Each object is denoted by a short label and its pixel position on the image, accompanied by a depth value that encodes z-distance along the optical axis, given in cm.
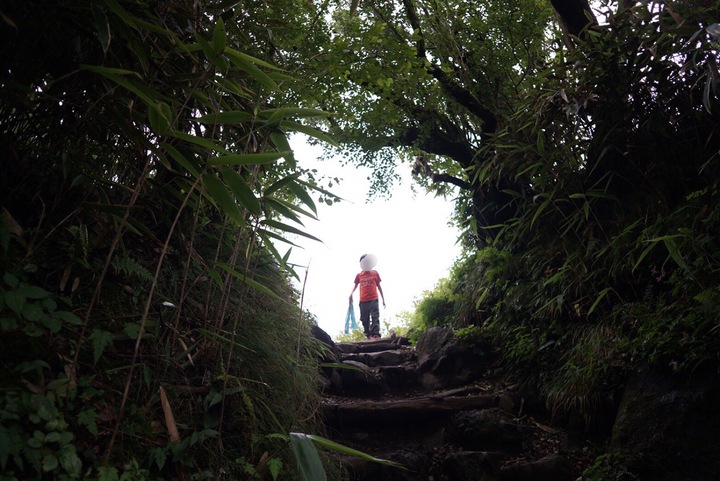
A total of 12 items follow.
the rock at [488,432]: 326
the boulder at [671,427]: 238
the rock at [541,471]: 285
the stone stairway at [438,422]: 298
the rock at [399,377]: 479
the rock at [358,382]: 458
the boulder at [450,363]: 452
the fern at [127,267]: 161
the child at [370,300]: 734
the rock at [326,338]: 480
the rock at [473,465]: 294
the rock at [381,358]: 540
